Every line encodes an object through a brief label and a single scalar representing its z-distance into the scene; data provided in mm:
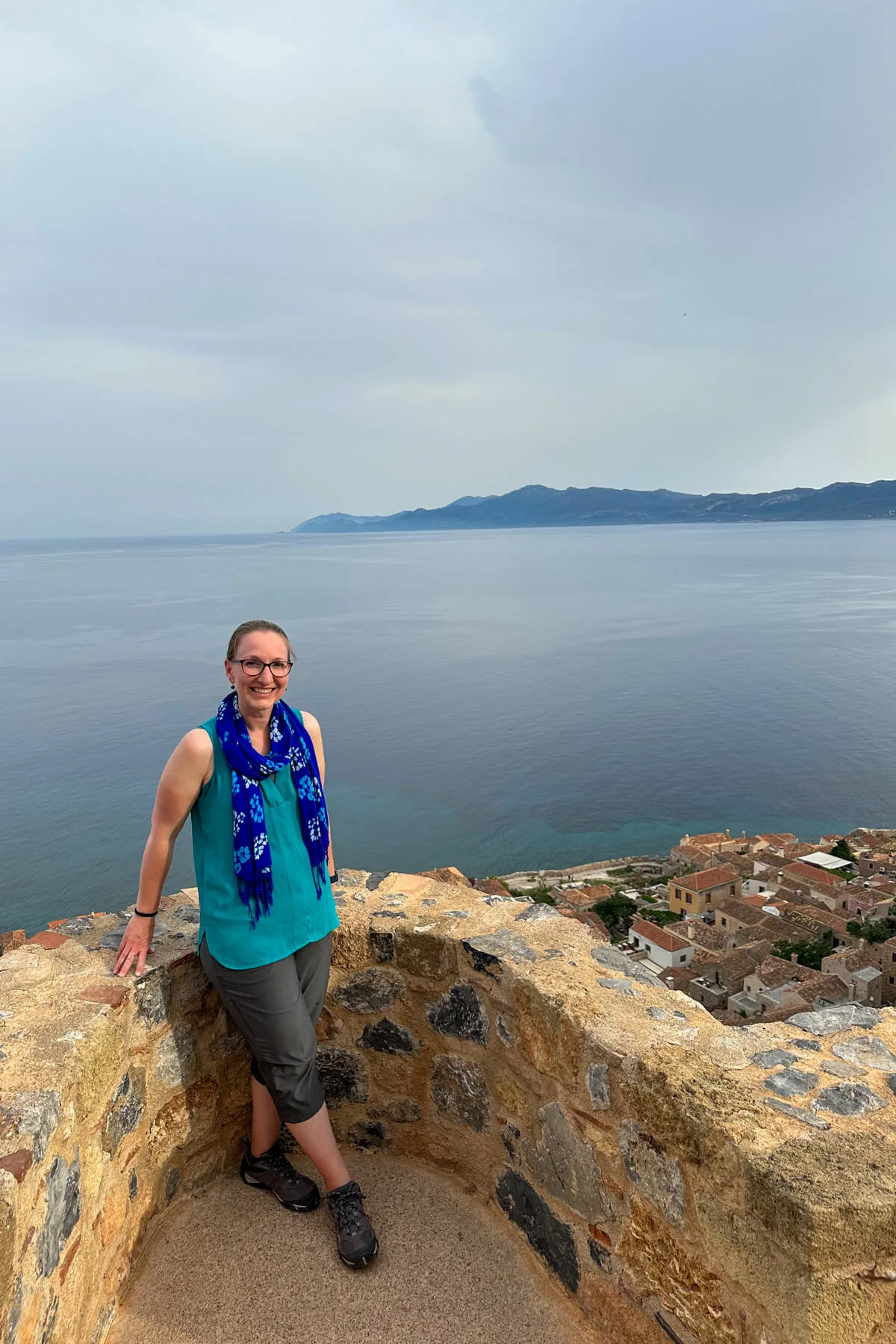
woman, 2312
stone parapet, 1714
